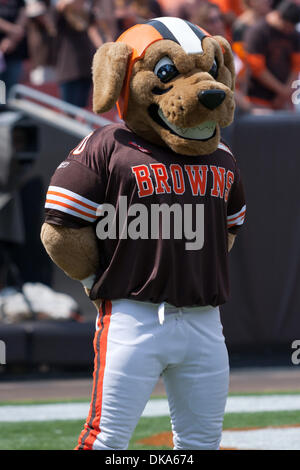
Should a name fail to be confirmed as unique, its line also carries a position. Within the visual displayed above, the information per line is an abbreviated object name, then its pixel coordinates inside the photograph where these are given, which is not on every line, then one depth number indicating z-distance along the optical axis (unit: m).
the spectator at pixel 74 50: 16.03
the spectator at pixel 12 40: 16.45
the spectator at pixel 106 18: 16.55
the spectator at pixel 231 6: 18.11
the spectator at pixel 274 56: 16.16
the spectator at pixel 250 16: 16.52
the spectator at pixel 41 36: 16.50
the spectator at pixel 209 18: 15.80
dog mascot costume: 5.95
